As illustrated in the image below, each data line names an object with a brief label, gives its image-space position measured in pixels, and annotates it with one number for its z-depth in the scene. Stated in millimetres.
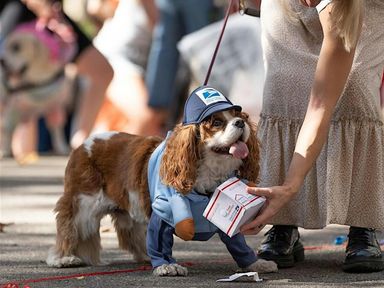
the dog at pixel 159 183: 5973
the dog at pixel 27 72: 14742
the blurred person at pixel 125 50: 13883
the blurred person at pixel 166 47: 12625
